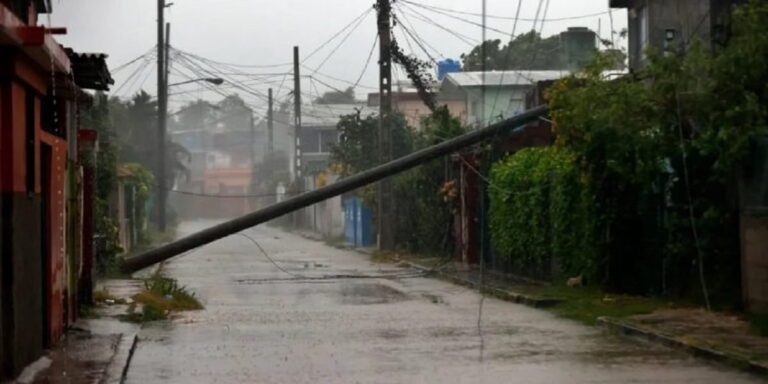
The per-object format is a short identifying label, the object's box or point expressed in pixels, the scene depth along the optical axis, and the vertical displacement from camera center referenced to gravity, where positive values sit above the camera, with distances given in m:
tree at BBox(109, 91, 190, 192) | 74.69 +4.93
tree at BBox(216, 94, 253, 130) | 174.75 +12.40
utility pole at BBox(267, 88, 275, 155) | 94.44 +6.58
